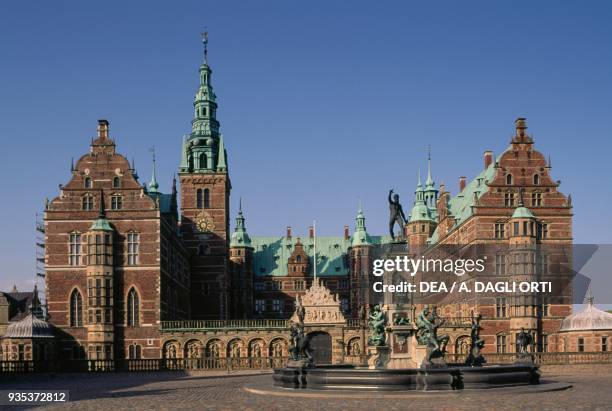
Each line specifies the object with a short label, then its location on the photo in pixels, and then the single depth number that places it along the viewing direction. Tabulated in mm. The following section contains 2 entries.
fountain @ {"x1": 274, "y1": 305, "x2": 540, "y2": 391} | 28172
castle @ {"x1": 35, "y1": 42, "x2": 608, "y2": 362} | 60312
